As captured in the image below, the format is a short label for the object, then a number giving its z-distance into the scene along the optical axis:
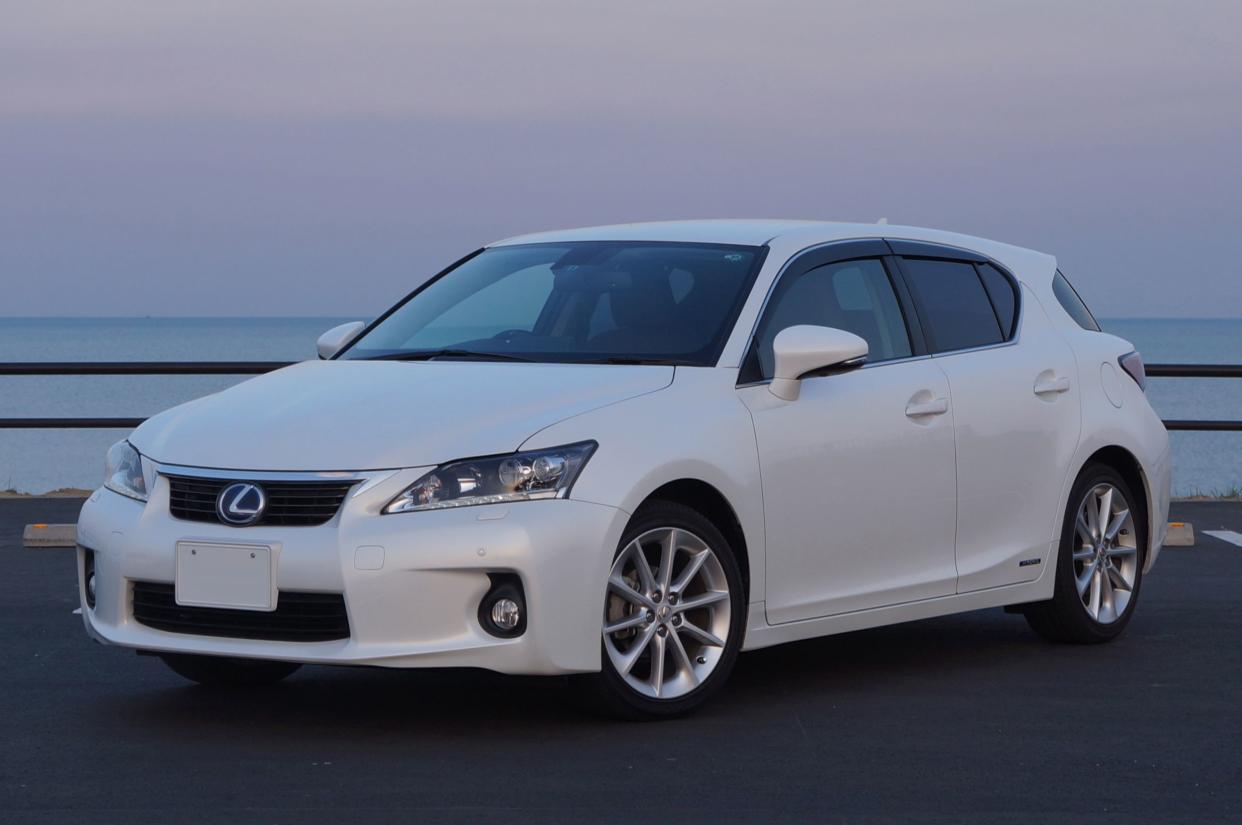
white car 5.98
